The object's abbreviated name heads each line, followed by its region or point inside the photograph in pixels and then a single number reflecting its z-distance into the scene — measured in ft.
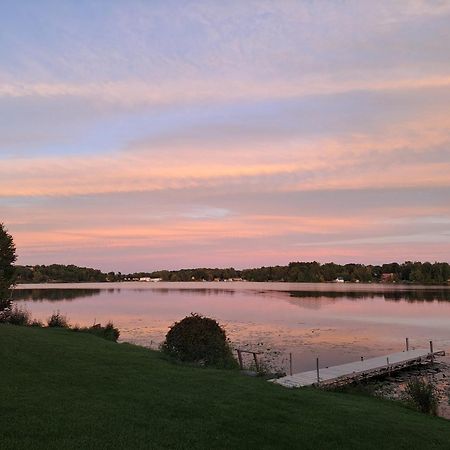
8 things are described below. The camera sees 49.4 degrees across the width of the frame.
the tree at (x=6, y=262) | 91.20
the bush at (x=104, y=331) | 79.82
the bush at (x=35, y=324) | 81.54
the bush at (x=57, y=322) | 88.34
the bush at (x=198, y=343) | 63.46
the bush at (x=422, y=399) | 47.18
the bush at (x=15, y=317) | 83.90
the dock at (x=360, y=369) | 65.05
